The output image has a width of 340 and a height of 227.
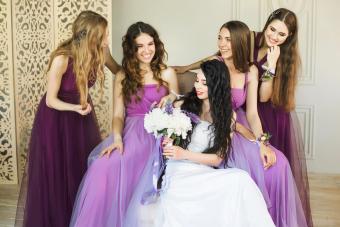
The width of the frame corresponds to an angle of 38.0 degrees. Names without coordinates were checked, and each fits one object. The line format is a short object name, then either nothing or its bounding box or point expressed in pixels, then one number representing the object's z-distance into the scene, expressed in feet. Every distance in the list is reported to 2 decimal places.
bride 7.66
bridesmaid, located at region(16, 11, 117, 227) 9.11
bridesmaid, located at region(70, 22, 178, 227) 8.62
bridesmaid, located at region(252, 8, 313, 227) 9.47
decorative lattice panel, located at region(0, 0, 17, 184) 13.85
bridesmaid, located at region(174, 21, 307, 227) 8.66
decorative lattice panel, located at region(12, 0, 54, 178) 13.89
